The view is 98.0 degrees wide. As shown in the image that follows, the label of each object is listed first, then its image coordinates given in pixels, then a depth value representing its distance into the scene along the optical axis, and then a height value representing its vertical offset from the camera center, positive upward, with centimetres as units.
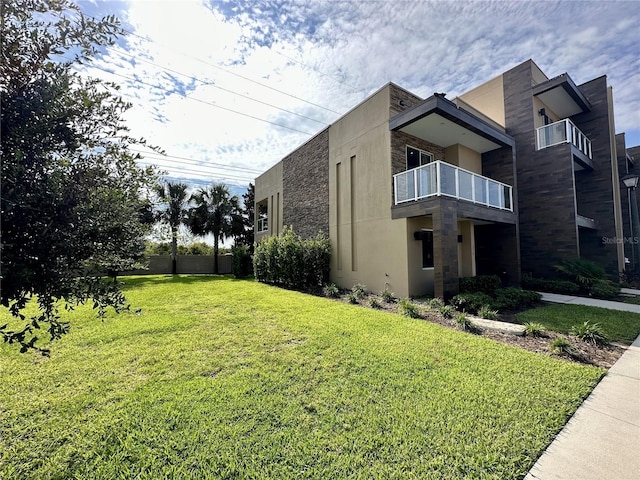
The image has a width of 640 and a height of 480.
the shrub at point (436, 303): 775 -136
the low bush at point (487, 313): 682 -145
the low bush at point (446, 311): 701 -143
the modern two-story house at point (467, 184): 930 +282
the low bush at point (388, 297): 909 -137
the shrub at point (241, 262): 1944 -40
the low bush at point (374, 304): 829 -145
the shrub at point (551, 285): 1016 -119
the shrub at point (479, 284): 898 -97
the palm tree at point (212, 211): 2122 +346
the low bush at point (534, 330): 555 -152
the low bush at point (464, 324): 601 -152
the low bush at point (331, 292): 1037 -136
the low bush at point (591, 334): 514 -152
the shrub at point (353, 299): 900 -141
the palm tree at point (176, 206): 2014 +379
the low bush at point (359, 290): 969 -126
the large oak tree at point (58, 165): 192 +71
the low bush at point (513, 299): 790 -133
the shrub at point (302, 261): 1237 -23
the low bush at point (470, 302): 751 -129
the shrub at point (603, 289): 945 -122
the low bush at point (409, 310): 708 -143
